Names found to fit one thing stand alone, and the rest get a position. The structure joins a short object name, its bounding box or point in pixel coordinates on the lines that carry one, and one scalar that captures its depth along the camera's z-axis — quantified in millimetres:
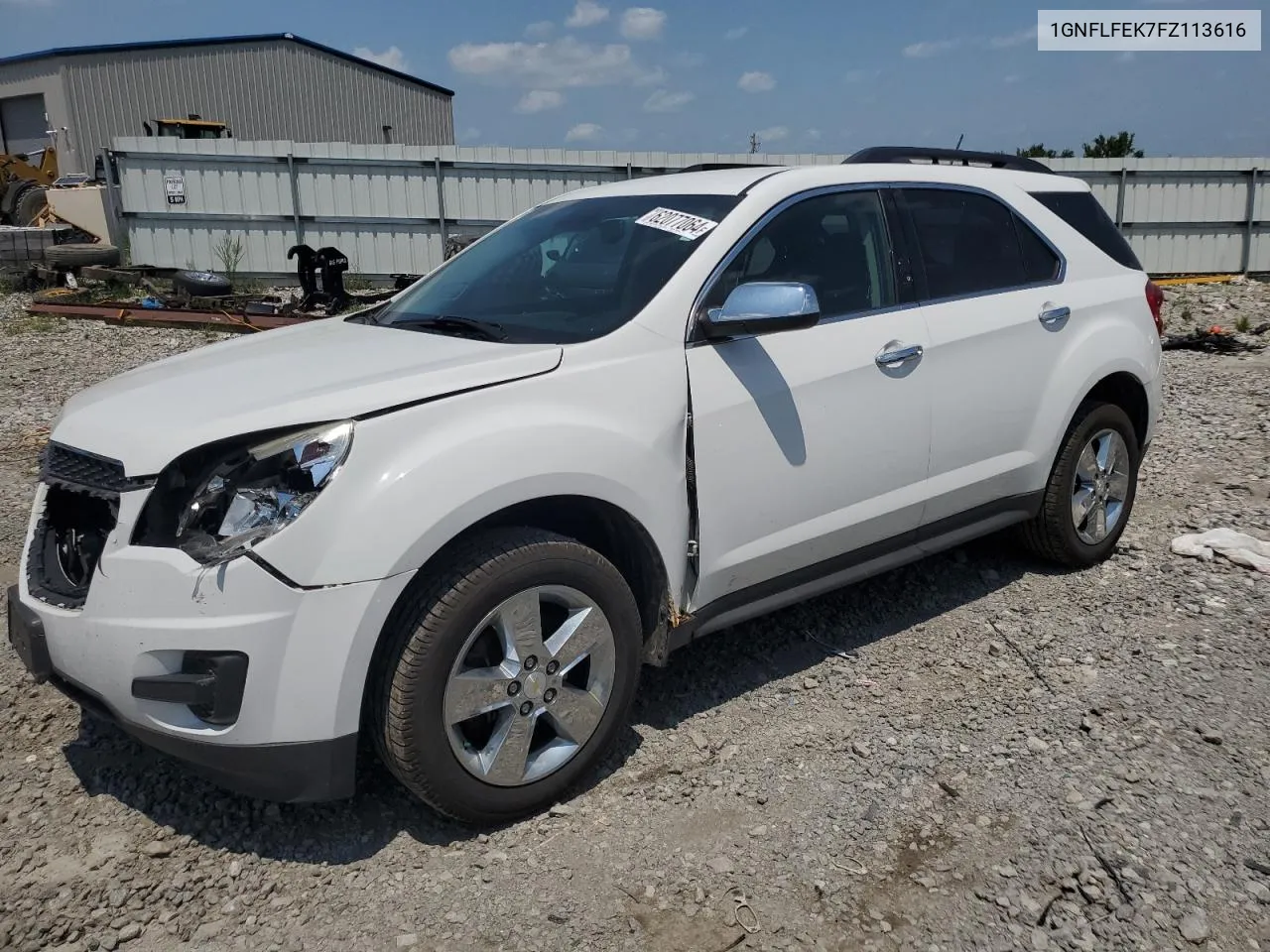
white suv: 2482
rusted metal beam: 11039
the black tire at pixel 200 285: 12562
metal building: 34438
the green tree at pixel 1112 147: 29984
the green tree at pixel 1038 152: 23328
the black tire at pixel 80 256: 14422
